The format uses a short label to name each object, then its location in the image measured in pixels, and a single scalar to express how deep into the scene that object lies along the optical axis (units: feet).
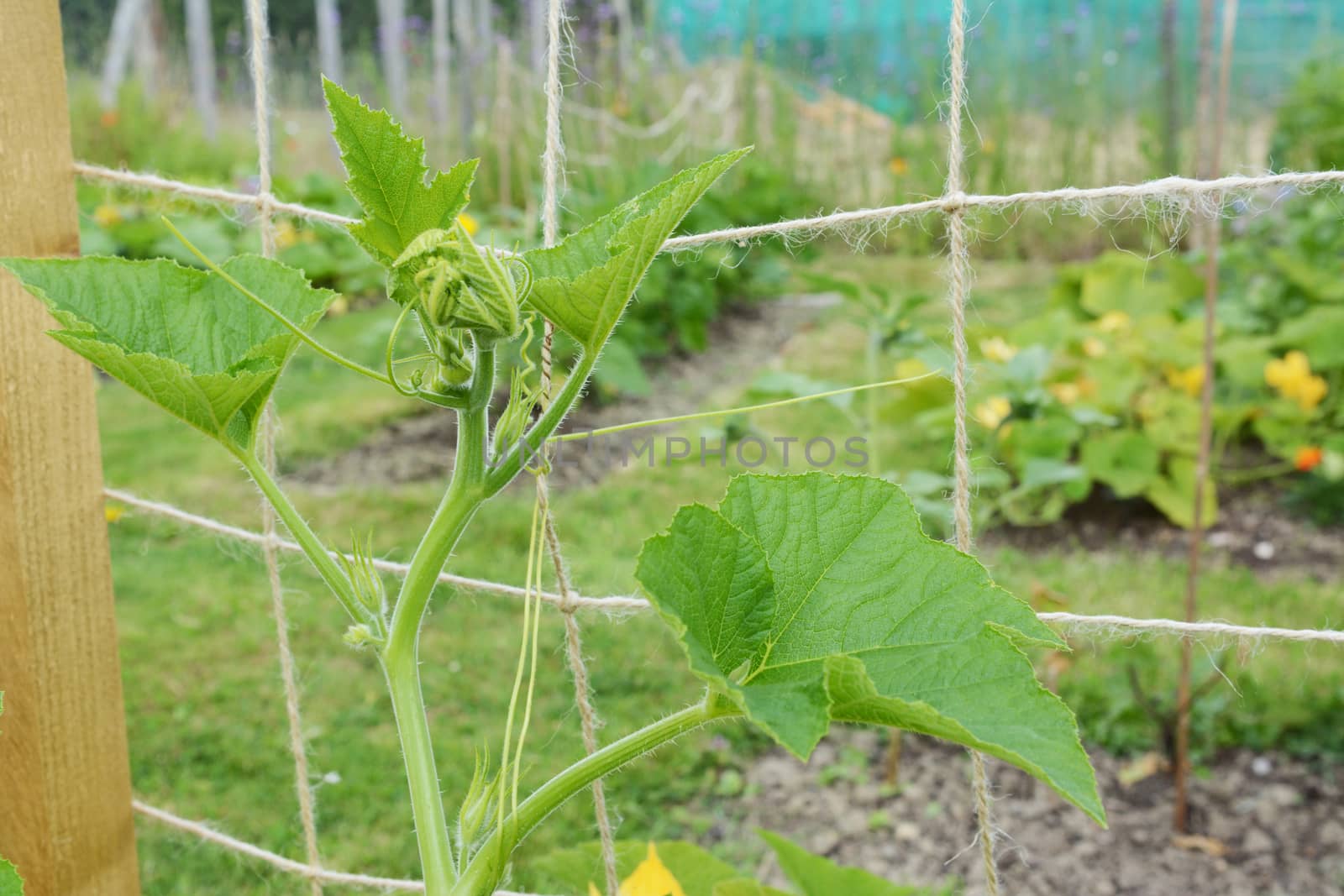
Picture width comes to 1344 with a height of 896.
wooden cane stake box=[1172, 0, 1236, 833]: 5.28
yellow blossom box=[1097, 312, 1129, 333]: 10.05
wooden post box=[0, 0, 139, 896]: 3.29
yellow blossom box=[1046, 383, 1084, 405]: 9.36
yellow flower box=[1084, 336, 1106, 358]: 9.68
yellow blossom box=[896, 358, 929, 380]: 9.50
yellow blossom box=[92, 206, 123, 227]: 13.99
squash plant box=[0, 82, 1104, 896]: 1.98
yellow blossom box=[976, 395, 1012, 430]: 8.75
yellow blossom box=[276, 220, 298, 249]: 15.51
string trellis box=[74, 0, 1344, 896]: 2.45
